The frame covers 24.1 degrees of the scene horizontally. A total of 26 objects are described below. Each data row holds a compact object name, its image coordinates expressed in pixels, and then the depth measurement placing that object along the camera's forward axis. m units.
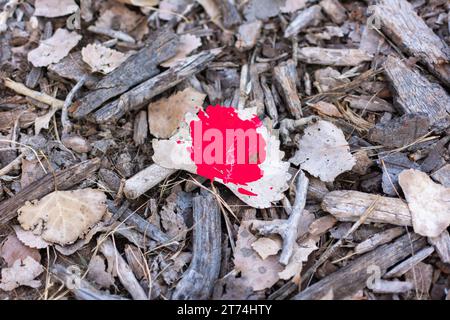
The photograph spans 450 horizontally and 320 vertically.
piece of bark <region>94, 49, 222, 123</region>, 0.51
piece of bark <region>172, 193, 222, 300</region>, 0.47
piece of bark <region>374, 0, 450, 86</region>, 0.51
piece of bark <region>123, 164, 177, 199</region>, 0.49
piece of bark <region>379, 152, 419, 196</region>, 0.48
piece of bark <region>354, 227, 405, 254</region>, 0.47
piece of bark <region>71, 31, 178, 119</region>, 0.51
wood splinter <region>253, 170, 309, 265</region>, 0.47
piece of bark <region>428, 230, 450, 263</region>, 0.47
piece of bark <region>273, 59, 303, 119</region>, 0.51
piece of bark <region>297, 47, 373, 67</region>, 0.53
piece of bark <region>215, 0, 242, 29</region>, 0.54
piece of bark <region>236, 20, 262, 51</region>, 0.53
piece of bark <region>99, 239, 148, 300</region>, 0.47
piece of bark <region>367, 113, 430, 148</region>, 0.49
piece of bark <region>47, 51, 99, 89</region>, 0.52
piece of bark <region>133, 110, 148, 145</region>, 0.51
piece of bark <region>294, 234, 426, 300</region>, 0.46
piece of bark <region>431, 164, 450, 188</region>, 0.48
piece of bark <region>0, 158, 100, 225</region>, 0.49
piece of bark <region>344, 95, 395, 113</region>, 0.51
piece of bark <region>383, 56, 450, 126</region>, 0.50
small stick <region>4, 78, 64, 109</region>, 0.52
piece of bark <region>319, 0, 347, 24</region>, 0.54
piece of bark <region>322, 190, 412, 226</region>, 0.48
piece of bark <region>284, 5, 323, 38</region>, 0.54
